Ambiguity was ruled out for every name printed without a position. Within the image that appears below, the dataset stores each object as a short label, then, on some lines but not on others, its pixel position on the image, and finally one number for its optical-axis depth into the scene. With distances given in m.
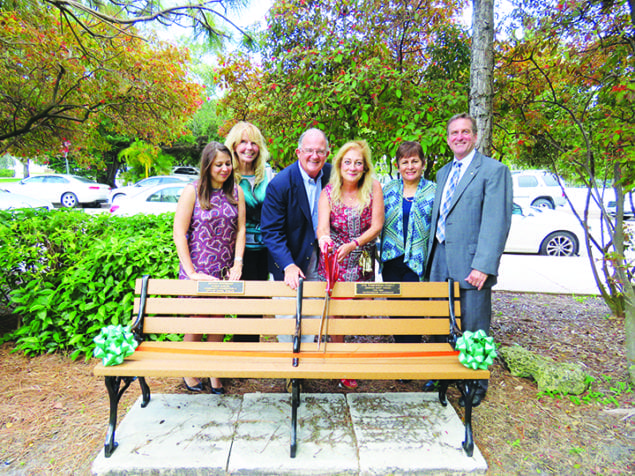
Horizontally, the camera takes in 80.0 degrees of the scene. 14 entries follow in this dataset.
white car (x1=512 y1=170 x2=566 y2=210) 14.98
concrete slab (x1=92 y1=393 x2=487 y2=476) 2.16
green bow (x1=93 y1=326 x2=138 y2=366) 2.22
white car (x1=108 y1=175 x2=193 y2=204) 18.04
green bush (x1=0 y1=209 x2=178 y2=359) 3.40
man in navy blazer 2.83
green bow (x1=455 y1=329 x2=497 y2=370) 2.25
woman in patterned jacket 3.00
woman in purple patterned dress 2.78
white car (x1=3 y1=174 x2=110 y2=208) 18.02
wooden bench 2.49
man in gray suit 2.58
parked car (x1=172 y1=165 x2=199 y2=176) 28.00
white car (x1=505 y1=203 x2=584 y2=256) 8.80
